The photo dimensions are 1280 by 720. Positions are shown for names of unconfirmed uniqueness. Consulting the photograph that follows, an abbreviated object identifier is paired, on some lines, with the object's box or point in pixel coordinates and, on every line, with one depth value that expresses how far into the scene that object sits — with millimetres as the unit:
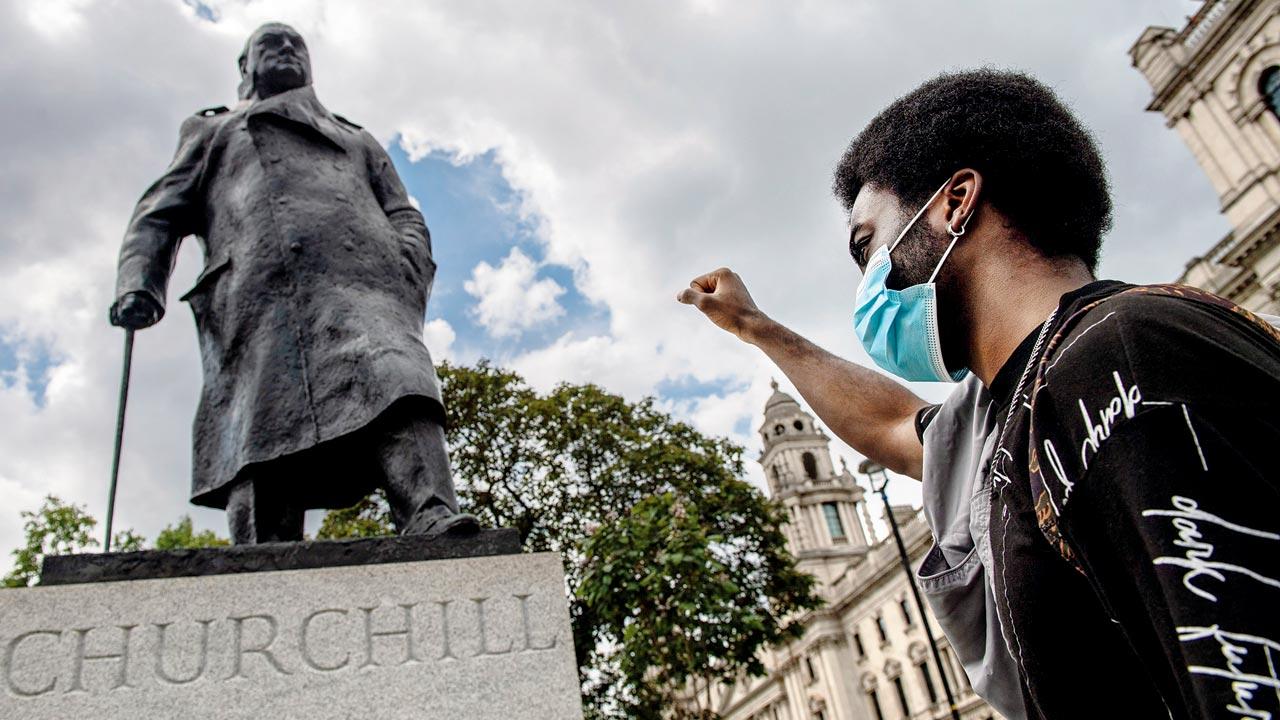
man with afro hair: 769
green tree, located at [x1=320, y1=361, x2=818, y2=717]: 14602
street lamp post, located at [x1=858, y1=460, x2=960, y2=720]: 17812
